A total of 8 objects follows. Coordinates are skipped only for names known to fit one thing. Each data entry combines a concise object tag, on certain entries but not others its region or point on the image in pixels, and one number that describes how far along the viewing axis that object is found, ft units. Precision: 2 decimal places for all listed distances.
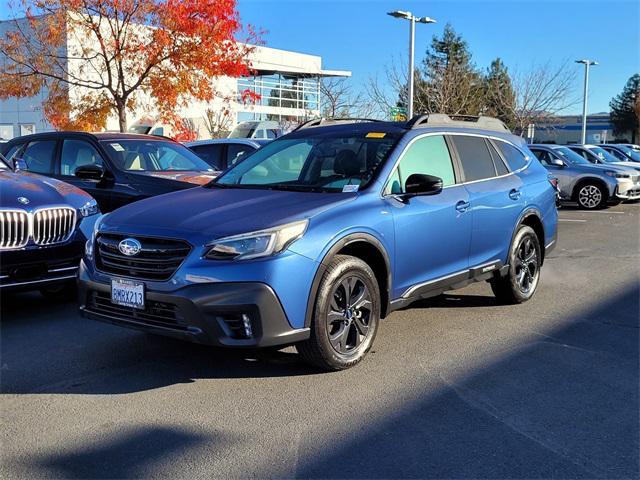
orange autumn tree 47.39
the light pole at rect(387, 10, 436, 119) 71.26
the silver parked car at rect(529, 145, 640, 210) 56.13
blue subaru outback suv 13.43
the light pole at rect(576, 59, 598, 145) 120.26
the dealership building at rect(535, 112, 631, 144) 235.34
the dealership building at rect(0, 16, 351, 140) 105.91
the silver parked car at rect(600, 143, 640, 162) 78.54
